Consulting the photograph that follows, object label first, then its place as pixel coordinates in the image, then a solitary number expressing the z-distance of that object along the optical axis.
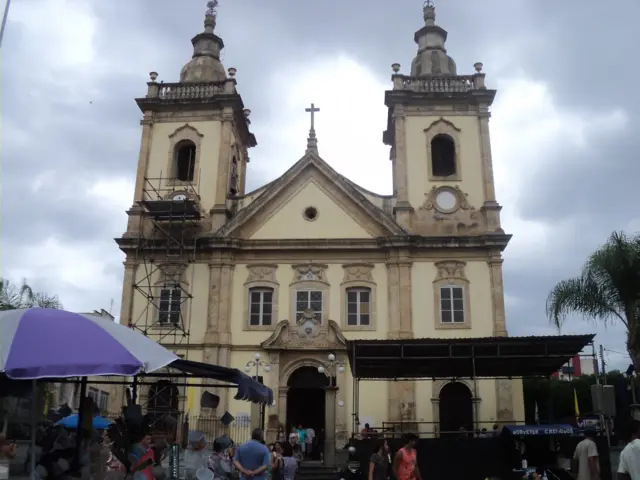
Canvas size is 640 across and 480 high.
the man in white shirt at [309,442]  21.92
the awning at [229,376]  9.26
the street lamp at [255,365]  23.80
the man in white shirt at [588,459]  10.06
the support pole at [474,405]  16.22
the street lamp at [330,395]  22.60
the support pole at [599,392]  14.66
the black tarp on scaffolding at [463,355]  16.45
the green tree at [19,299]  26.60
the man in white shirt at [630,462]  7.40
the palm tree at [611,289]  17.41
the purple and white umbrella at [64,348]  6.54
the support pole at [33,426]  7.09
